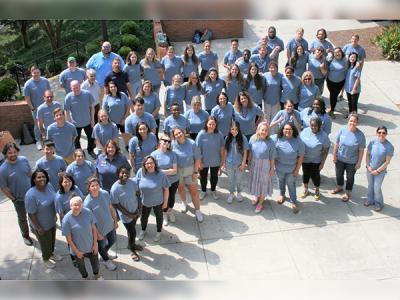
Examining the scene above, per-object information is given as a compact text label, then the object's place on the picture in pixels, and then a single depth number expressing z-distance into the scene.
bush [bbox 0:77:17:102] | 10.80
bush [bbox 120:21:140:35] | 15.05
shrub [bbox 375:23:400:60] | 13.32
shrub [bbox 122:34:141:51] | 14.32
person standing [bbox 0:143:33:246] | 6.65
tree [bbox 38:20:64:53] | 17.13
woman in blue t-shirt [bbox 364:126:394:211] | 7.23
